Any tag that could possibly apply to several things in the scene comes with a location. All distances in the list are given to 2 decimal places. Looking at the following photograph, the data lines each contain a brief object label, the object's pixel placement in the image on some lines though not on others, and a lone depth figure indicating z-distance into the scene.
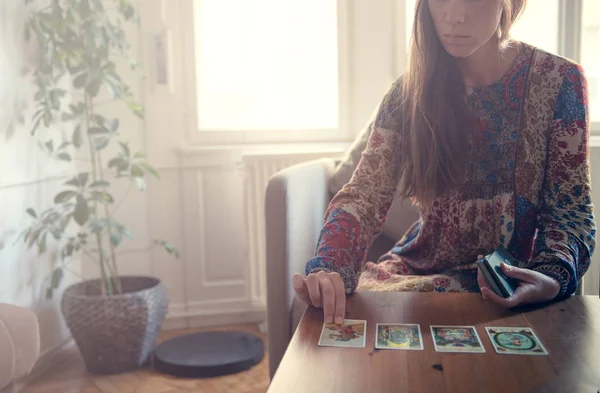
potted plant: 2.31
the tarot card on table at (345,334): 0.85
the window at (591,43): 2.63
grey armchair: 1.57
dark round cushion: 2.40
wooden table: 0.71
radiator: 2.71
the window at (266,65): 2.90
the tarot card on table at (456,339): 0.82
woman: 1.25
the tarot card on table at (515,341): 0.81
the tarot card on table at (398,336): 0.83
